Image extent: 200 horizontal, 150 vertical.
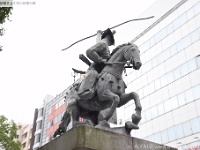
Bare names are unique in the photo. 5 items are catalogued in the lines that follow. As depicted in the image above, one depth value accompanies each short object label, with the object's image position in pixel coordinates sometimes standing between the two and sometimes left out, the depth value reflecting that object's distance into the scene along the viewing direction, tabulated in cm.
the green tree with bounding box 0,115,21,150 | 1695
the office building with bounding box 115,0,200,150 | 2770
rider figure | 570
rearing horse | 548
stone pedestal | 446
